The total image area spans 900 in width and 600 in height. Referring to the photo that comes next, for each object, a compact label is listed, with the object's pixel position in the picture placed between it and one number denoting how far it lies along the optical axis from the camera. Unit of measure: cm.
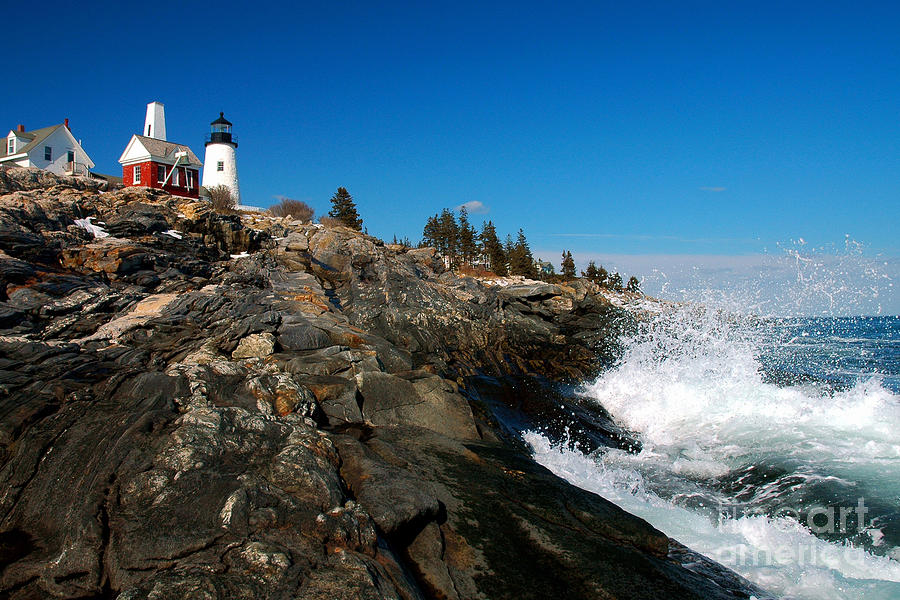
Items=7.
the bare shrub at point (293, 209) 5281
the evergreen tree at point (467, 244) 7375
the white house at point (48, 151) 4356
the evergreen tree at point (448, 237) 7488
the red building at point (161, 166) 4481
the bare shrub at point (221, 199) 4425
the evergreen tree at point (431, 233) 7769
